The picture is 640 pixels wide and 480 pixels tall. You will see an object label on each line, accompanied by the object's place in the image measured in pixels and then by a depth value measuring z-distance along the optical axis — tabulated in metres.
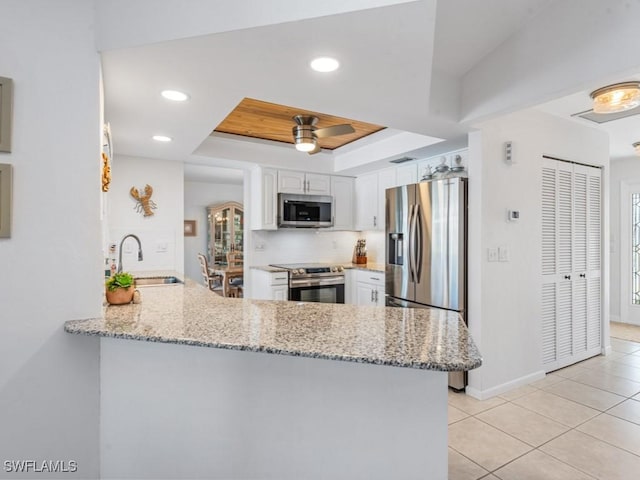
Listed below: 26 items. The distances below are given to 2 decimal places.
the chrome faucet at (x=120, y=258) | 3.32
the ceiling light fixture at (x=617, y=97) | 2.47
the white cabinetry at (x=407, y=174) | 3.98
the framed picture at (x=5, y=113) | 1.35
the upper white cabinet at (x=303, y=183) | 4.34
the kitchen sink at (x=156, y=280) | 3.06
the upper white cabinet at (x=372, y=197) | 4.42
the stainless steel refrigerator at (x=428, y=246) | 2.89
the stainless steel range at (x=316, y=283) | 4.18
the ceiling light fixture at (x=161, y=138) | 2.85
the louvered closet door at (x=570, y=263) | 3.27
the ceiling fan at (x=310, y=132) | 2.72
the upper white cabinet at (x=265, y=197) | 4.21
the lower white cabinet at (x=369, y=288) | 4.12
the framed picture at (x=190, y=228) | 6.94
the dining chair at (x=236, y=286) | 5.46
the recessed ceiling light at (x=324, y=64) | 1.66
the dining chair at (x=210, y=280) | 5.45
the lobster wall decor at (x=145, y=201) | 3.57
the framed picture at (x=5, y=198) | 1.35
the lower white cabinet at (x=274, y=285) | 4.08
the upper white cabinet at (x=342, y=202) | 4.80
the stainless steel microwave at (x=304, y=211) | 4.32
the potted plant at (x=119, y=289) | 1.82
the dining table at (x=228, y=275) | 5.39
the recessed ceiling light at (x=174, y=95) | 1.95
